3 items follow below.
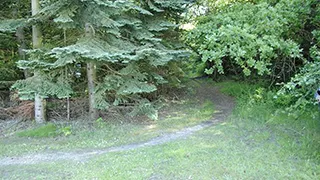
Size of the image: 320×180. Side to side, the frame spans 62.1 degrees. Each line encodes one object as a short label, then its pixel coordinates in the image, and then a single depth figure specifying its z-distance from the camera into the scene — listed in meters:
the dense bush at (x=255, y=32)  6.32
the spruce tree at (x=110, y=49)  6.44
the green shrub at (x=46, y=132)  6.91
